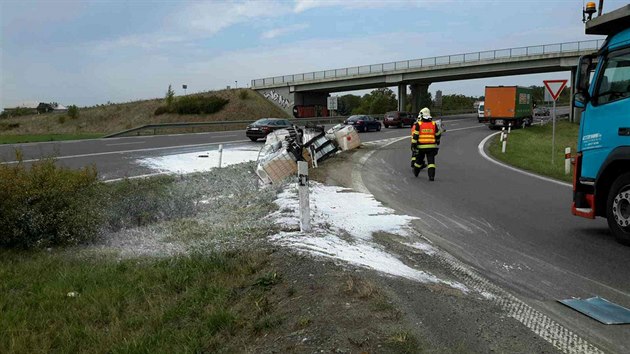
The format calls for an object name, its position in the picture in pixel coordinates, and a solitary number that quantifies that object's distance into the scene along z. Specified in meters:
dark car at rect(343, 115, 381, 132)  42.03
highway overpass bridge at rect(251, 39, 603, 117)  53.42
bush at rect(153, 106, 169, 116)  66.06
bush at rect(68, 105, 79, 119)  62.75
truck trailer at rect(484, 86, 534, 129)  44.34
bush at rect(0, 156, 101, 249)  7.05
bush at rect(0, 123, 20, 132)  58.61
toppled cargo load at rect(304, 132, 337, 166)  15.71
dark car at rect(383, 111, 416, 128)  49.03
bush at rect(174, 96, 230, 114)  66.56
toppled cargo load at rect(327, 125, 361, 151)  21.78
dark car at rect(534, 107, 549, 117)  84.04
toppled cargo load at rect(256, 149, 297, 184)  12.01
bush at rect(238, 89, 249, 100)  72.37
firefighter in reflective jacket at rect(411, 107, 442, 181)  13.34
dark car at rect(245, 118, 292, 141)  29.95
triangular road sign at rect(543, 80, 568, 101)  19.11
